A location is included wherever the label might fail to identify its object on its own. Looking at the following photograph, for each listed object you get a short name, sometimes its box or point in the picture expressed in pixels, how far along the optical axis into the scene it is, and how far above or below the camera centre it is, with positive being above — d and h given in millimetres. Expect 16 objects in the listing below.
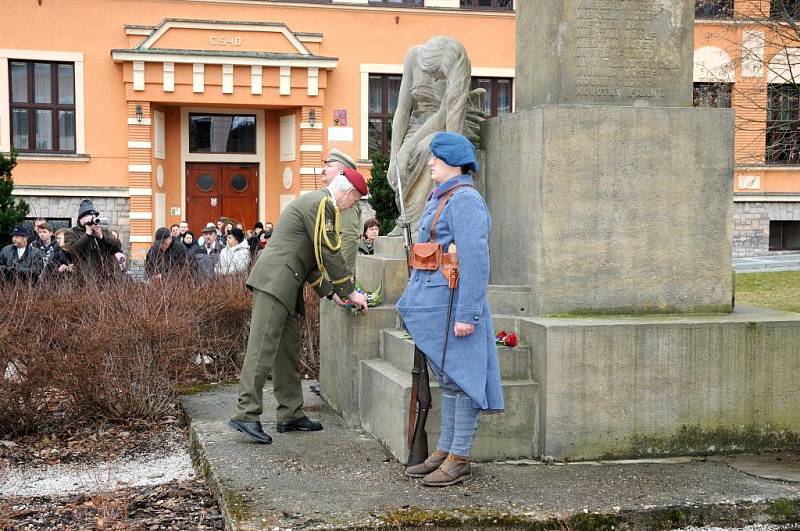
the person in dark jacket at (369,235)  13039 -588
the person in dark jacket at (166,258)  10828 -779
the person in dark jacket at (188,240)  15271 -753
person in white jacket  11595 -802
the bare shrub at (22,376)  7117 -1304
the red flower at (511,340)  5941 -860
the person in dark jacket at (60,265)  10194 -824
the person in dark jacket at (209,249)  12008 -826
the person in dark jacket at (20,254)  12312 -811
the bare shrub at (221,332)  9688 -1367
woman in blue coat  5125 -647
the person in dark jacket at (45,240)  13109 -677
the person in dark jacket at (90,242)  11398 -600
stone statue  7270 +614
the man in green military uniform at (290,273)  6336 -517
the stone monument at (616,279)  5844 -531
